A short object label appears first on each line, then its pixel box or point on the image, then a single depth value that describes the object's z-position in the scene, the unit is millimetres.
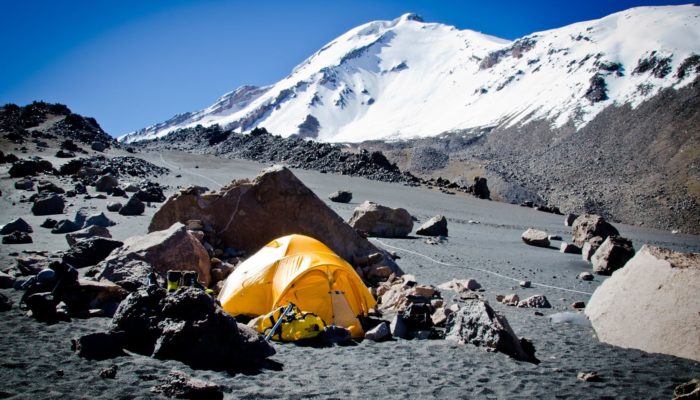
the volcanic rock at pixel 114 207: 15836
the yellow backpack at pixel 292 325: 5934
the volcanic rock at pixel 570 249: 15994
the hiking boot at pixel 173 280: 5736
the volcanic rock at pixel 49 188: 17930
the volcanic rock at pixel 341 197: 24234
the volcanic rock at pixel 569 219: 25978
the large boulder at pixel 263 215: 9930
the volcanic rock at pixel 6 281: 6667
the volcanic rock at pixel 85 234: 10156
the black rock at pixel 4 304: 5607
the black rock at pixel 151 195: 18531
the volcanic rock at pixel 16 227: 11023
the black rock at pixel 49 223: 12578
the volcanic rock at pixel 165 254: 7195
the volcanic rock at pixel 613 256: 12422
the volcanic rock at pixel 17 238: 10211
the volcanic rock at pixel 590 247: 14586
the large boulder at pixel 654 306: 5312
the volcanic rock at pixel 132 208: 15399
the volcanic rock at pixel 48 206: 14438
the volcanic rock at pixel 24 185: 18406
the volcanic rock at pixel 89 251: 8297
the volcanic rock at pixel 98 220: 12594
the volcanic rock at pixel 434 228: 17422
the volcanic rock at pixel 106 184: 19953
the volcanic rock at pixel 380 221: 15969
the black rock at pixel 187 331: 4648
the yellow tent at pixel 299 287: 6805
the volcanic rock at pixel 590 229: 16516
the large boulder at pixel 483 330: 5414
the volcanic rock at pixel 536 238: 17281
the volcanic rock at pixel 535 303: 8320
